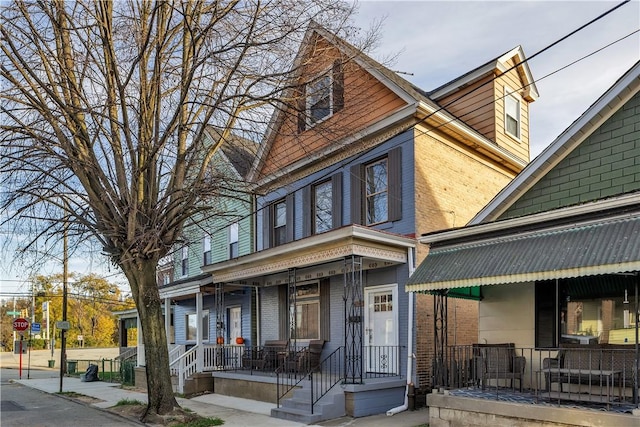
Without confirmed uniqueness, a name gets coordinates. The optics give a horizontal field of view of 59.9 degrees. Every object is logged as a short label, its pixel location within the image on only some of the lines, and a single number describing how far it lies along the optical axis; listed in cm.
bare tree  1132
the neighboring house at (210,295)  1722
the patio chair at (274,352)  1623
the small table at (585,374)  801
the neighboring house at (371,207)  1288
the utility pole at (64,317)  2241
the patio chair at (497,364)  1006
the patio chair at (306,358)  1441
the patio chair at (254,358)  1642
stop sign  2545
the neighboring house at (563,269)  822
